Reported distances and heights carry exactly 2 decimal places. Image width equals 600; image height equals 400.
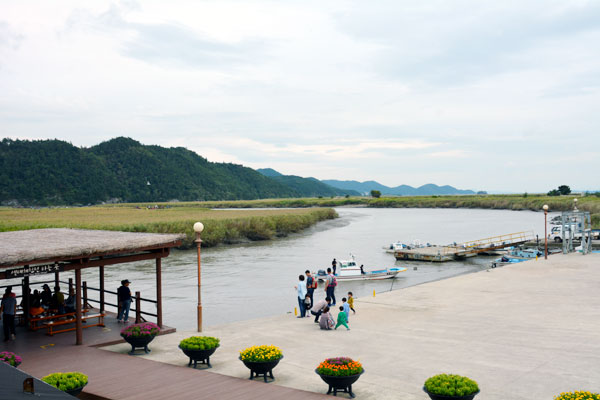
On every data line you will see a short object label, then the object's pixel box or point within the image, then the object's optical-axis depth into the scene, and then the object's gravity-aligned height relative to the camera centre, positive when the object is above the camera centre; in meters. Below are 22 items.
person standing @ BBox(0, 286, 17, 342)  14.86 -3.44
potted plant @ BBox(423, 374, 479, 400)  9.21 -3.49
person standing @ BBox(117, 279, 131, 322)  17.56 -3.47
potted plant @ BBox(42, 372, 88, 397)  9.67 -3.50
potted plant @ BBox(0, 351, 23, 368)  10.62 -3.35
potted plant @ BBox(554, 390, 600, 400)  7.68 -3.04
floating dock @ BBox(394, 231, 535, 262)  51.25 -5.52
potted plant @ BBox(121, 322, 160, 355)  14.18 -3.79
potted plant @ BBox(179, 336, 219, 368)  12.77 -3.75
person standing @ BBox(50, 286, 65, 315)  17.41 -3.61
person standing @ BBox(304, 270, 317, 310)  21.15 -3.60
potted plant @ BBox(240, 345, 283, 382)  11.63 -3.69
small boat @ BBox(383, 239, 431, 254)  55.22 -5.36
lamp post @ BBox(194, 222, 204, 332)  17.19 -3.59
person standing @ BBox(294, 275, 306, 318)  20.12 -3.83
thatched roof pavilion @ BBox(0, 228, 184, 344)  13.69 -1.44
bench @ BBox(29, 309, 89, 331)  15.80 -3.82
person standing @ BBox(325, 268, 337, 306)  21.35 -3.67
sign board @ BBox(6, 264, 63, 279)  13.89 -1.97
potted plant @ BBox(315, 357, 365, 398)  10.57 -3.66
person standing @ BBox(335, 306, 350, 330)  17.77 -4.21
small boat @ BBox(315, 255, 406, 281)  38.41 -5.72
